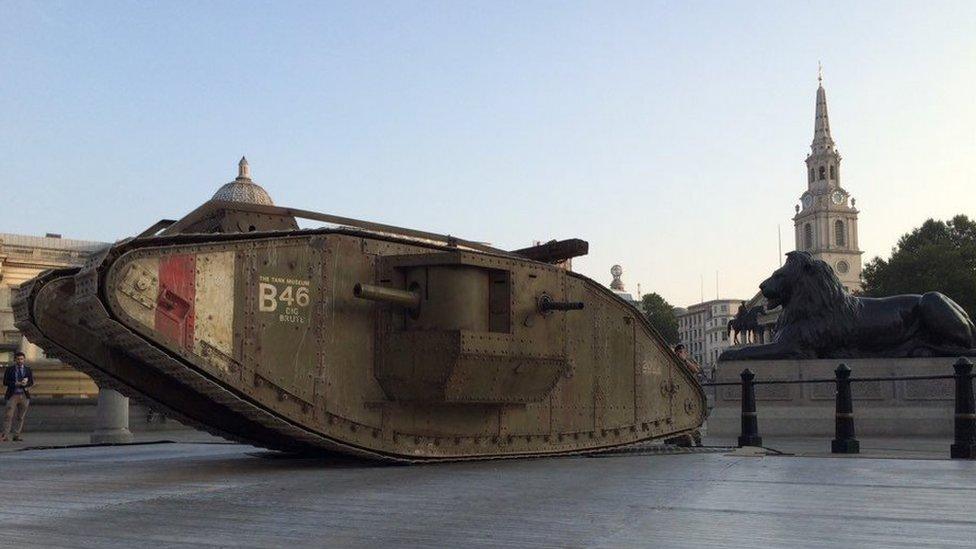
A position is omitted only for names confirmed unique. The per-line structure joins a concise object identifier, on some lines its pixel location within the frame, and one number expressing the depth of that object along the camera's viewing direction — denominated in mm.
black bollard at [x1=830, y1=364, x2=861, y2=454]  11820
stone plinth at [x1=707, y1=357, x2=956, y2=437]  15742
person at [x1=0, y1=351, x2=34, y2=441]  16719
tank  8281
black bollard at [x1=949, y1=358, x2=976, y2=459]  10852
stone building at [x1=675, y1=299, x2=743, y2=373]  179625
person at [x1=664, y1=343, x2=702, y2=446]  13375
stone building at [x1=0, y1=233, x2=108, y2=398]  71312
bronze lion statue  15977
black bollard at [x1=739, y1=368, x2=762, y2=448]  13148
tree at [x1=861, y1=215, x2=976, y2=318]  70688
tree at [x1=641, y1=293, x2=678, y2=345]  136750
